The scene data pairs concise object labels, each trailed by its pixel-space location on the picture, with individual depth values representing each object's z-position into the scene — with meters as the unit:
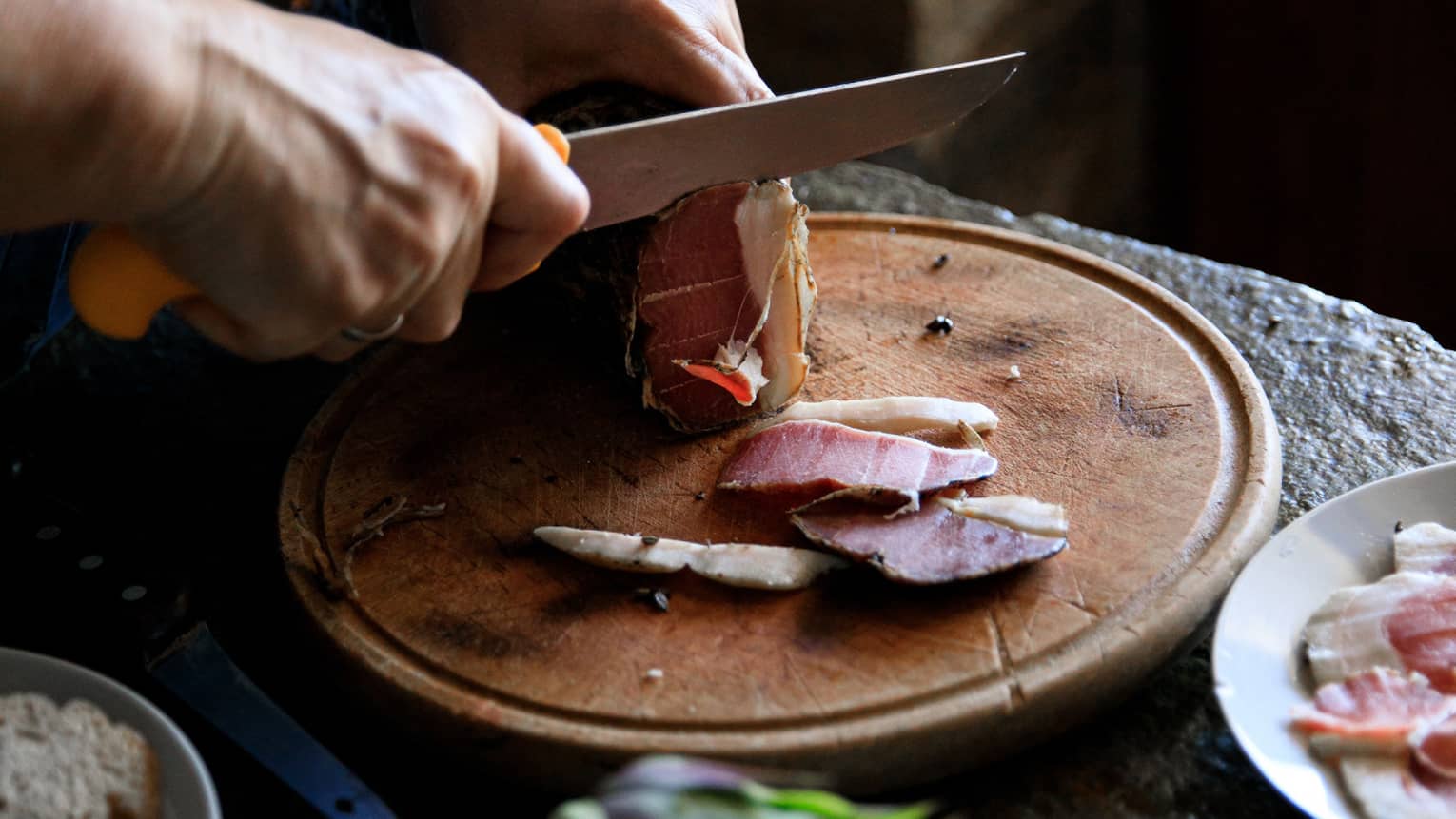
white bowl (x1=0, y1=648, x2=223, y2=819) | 0.58
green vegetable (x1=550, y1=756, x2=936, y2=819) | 0.51
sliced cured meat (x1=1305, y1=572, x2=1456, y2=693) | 0.62
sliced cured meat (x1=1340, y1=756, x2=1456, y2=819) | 0.59
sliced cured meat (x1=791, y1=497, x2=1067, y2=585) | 0.66
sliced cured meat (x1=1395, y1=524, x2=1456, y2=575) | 0.65
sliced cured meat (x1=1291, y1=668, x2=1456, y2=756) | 0.60
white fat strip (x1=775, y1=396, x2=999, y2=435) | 0.74
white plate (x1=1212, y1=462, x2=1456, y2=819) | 0.60
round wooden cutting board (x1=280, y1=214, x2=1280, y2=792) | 0.63
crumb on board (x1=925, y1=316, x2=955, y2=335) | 0.80
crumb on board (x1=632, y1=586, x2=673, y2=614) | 0.67
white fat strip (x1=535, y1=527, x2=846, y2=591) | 0.68
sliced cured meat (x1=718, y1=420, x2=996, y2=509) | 0.70
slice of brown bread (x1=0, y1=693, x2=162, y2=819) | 0.57
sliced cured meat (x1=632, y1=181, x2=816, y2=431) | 0.74
